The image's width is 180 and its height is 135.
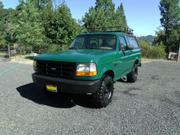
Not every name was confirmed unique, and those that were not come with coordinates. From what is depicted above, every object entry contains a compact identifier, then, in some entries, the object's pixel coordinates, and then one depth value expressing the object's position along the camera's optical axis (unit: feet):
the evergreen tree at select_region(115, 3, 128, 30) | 60.39
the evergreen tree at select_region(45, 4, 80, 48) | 31.37
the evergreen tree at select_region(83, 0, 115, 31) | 44.53
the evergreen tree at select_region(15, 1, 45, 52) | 35.08
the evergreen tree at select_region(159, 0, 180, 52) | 75.81
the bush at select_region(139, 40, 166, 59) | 43.35
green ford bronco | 9.82
